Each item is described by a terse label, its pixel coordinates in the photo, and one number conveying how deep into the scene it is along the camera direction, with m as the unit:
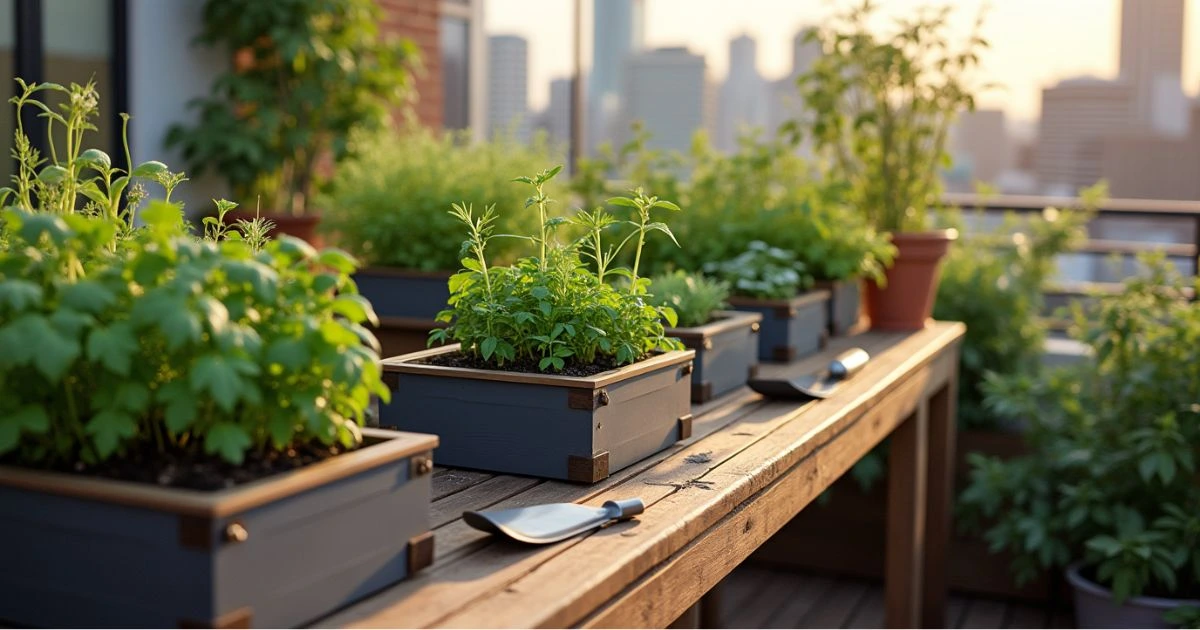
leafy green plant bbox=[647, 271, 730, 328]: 2.40
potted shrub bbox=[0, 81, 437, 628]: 1.08
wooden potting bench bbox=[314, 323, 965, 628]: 1.26
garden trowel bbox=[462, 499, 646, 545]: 1.44
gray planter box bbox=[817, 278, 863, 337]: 3.38
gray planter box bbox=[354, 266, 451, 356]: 2.96
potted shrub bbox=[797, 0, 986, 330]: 3.66
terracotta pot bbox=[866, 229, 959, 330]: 3.64
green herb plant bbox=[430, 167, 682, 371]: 1.77
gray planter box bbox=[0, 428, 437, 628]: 1.08
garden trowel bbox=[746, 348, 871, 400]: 2.42
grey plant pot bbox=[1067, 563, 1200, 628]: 3.41
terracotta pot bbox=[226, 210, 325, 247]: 3.89
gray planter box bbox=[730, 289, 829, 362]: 2.91
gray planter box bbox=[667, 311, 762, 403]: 2.35
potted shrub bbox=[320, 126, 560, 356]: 3.00
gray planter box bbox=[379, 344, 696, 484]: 1.71
